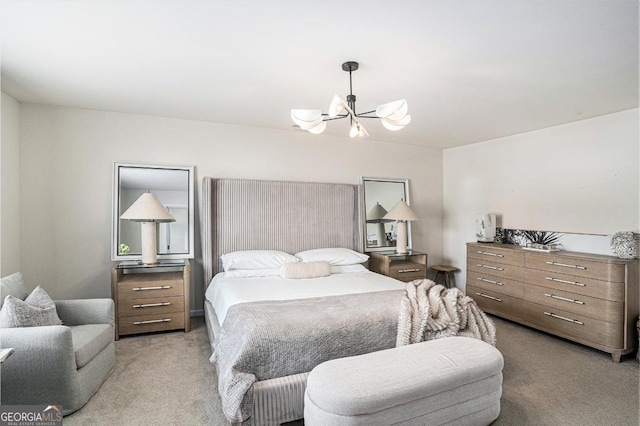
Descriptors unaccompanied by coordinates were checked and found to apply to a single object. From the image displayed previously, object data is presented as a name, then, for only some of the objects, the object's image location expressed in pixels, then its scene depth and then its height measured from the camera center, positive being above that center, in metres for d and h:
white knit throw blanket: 2.29 -0.77
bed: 1.93 -0.70
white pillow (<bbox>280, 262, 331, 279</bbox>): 3.50 -0.62
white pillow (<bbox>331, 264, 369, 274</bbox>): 3.87 -0.68
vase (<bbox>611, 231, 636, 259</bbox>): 3.05 -0.32
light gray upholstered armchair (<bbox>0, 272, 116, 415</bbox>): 1.98 -0.97
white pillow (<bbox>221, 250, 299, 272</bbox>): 3.67 -0.53
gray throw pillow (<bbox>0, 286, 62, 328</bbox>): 2.06 -0.65
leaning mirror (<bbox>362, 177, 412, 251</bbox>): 4.85 +0.00
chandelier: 2.27 +0.70
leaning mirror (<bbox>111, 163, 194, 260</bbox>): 3.67 +0.10
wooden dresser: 2.96 -0.84
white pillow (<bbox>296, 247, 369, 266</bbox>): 3.99 -0.54
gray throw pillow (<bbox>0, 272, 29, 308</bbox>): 2.29 -0.54
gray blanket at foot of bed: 1.89 -0.80
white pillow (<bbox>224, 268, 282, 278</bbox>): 3.56 -0.66
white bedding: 2.78 -0.70
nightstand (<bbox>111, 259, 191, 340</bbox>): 3.31 -0.89
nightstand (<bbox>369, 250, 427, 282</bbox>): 4.41 -0.73
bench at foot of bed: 1.59 -0.91
